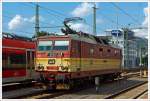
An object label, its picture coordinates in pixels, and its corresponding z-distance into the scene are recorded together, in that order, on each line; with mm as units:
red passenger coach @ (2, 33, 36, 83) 14394
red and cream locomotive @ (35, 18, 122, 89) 14024
